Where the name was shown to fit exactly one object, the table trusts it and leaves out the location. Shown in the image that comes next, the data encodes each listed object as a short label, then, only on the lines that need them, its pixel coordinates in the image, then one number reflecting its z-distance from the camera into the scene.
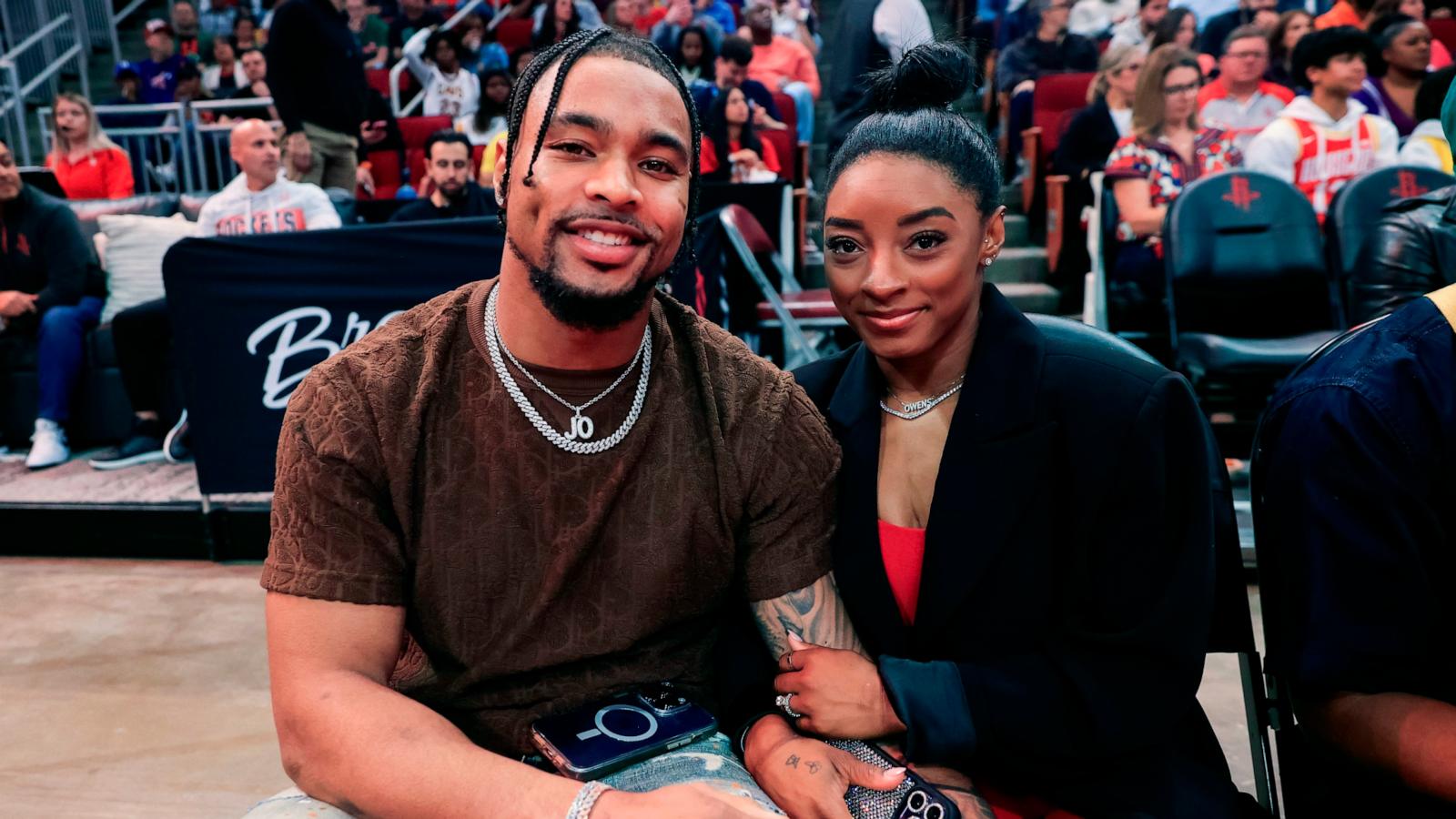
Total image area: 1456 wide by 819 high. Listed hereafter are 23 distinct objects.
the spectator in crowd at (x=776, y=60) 8.94
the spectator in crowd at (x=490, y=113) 8.55
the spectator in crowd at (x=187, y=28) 12.16
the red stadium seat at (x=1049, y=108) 7.02
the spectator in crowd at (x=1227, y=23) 8.23
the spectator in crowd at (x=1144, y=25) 8.35
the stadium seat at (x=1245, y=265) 4.27
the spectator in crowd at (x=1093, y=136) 5.91
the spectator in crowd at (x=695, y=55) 8.66
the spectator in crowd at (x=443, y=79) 9.67
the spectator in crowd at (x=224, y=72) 10.88
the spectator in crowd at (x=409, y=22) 10.87
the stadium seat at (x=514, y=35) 11.00
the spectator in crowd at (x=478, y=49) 9.95
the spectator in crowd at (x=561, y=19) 9.60
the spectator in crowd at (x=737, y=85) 7.39
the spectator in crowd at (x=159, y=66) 11.36
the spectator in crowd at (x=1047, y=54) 8.23
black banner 3.92
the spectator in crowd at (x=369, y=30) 11.16
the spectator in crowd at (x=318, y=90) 6.36
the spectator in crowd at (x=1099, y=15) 8.86
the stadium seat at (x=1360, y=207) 4.17
